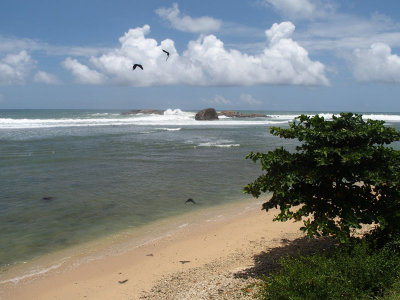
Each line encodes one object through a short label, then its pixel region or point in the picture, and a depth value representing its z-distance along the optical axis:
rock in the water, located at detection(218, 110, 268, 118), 80.94
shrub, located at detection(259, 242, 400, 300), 3.84
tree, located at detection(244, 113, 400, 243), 4.53
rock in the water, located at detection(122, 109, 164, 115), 90.10
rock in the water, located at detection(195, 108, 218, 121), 63.12
